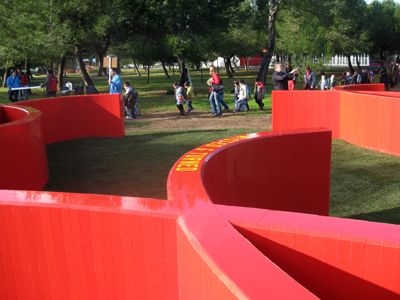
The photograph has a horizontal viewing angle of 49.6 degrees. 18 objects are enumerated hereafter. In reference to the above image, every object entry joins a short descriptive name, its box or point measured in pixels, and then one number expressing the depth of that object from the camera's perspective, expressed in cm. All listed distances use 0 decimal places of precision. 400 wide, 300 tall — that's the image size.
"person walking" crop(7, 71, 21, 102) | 2155
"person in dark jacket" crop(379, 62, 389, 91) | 2839
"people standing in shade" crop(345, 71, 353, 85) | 2837
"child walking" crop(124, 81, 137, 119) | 1641
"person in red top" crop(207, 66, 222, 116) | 1607
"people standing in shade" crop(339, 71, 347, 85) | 2942
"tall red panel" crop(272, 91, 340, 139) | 1118
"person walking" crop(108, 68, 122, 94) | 1488
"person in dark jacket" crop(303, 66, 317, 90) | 1884
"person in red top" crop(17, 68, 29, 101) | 2423
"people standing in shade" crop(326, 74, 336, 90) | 2442
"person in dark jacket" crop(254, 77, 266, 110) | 1770
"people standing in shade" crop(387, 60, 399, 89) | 3139
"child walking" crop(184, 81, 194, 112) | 1755
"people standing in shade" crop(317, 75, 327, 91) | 2189
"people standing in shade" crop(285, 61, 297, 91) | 1444
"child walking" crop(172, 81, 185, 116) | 1706
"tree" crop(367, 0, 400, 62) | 5162
